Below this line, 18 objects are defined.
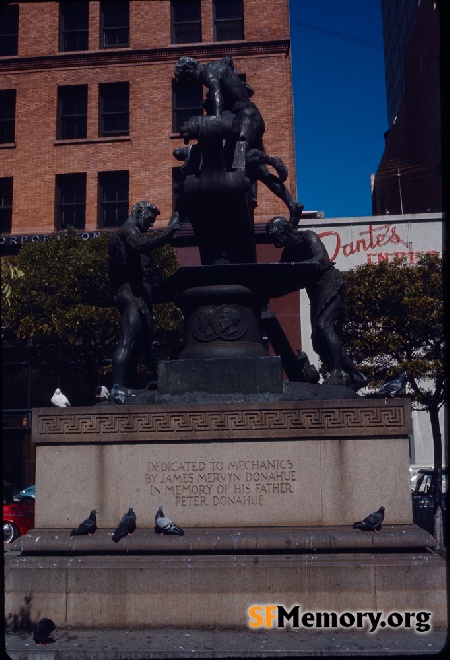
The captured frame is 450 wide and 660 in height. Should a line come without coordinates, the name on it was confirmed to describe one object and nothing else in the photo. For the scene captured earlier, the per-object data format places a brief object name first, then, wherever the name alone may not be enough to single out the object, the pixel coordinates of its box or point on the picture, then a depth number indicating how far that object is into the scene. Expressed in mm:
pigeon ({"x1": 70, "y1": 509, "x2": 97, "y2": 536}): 7324
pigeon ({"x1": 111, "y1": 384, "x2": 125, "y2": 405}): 8203
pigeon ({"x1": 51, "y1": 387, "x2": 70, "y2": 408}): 8859
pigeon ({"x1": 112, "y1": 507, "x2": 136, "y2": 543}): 7176
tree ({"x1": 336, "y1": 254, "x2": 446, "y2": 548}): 21797
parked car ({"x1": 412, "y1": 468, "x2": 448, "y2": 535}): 20344
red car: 19078
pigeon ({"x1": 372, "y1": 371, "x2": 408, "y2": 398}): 8344
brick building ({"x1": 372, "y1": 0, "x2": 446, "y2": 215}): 37156
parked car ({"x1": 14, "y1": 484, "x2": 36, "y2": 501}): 22812
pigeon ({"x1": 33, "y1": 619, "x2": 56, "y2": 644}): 6277
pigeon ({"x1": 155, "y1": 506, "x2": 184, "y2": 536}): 7168
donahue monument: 6859
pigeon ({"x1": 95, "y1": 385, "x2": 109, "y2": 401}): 8575
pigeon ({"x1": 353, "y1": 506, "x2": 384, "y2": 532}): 7059
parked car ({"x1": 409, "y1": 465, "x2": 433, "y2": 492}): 25564
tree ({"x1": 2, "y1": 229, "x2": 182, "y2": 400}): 21891
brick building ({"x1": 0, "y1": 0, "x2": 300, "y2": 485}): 32094
